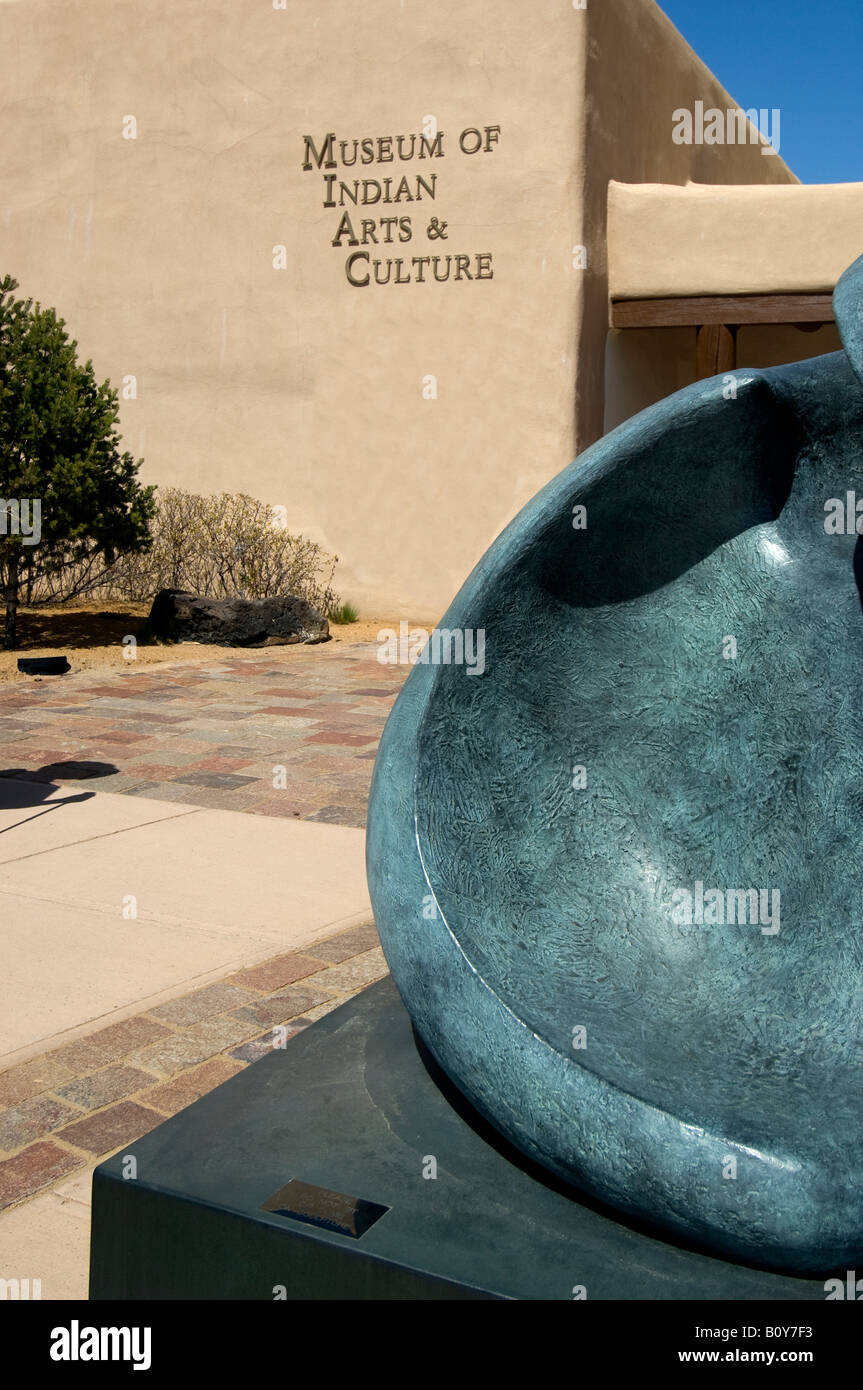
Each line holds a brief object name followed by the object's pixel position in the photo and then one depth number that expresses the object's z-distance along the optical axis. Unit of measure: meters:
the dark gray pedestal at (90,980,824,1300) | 2.13
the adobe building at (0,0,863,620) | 12.38
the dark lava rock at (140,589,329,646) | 12.26
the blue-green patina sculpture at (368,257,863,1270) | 2.51
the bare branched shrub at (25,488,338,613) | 13.52
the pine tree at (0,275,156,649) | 10.95
